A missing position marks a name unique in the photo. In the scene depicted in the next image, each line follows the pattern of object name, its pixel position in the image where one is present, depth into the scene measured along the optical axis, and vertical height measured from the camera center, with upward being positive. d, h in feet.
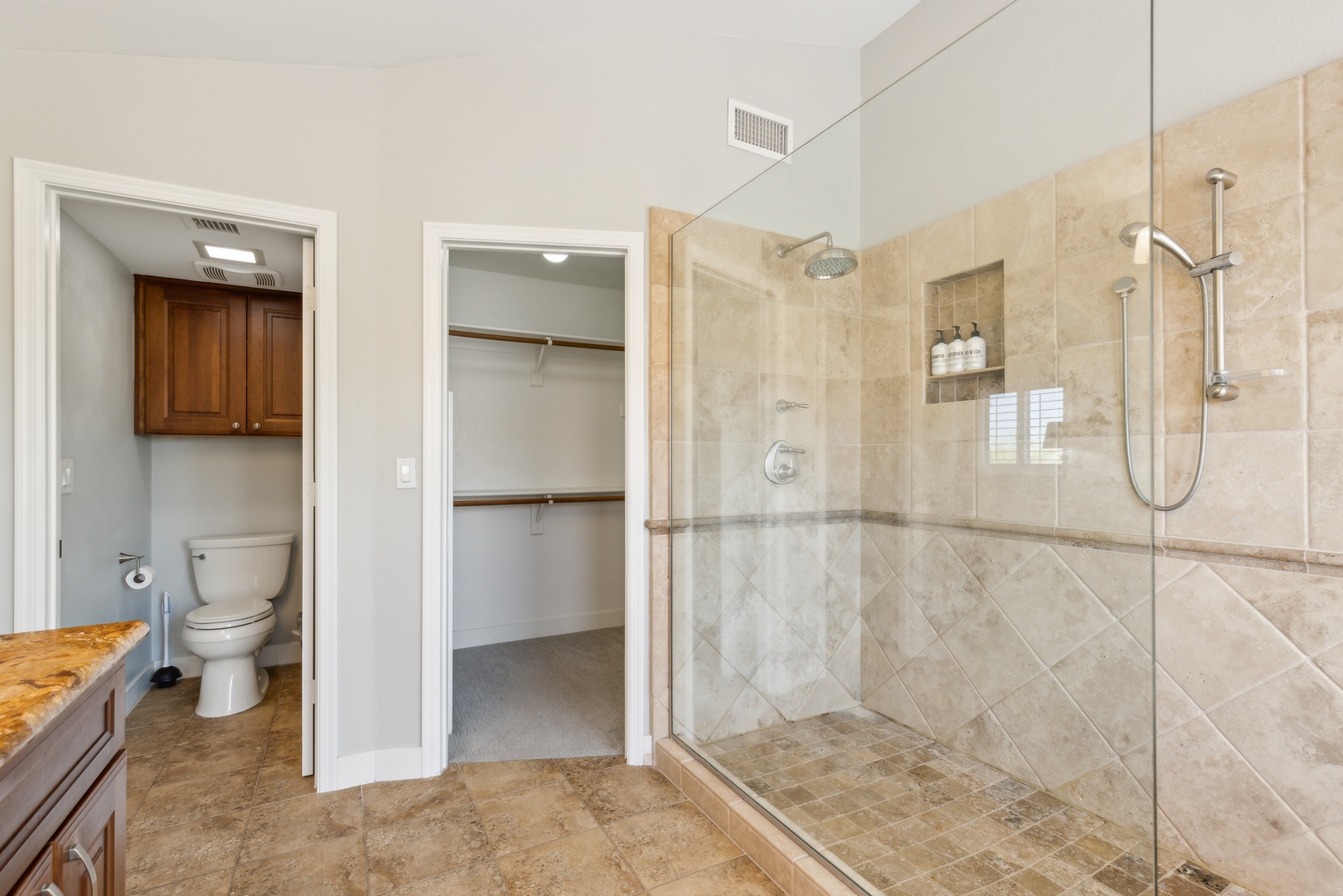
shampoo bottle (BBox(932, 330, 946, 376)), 5.23 +0.74
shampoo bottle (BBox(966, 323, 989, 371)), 4.94 +0.74
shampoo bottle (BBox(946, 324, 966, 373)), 5.10 +0.73
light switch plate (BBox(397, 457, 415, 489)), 7.27 -0.29
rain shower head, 6.03 +1.79
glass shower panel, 4.16 -0.26
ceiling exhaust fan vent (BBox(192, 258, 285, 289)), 9.36 +2.62
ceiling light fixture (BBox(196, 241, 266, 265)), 8.68 +2.66
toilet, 8.98 -2.42
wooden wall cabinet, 9.90 +1.39
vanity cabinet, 2.32 -1.51
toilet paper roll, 9.18 -1.88
